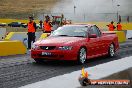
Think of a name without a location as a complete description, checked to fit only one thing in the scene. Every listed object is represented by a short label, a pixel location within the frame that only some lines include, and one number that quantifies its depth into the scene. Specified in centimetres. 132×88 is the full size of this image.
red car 1245
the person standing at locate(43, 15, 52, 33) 2385
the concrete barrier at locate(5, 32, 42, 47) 2233
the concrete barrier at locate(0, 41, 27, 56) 1634
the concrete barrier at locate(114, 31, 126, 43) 2840
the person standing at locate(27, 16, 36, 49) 2033
